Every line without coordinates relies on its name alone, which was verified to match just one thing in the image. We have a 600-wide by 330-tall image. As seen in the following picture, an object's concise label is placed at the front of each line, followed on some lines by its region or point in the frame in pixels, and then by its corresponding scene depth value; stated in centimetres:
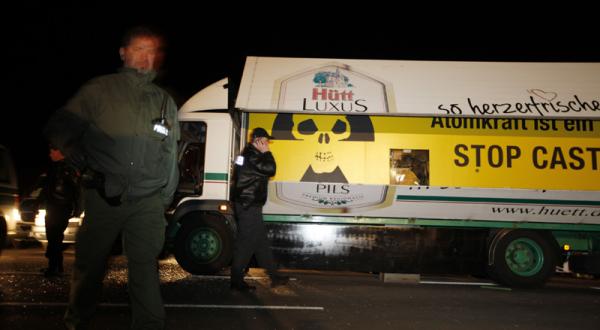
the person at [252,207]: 542
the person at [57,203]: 611
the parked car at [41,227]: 908
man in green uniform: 244
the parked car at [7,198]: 720
